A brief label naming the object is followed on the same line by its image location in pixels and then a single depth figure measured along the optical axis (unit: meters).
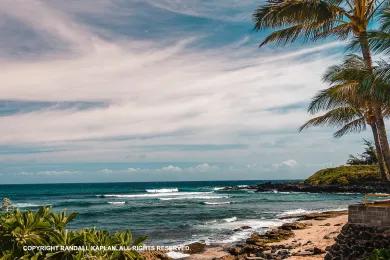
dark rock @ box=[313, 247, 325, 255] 16.86
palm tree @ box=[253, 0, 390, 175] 14.81
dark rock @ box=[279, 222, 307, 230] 25.72
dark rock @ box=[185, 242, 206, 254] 20.75
